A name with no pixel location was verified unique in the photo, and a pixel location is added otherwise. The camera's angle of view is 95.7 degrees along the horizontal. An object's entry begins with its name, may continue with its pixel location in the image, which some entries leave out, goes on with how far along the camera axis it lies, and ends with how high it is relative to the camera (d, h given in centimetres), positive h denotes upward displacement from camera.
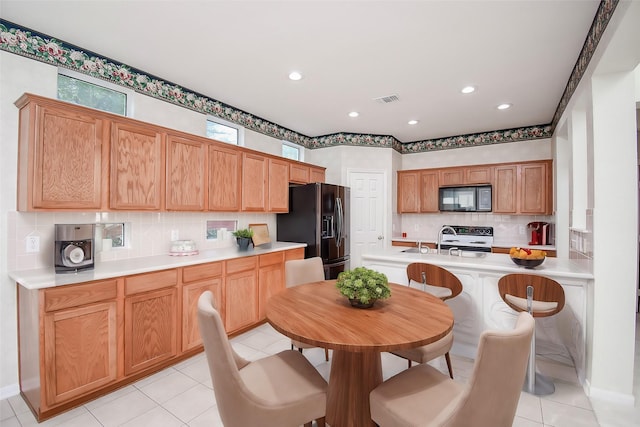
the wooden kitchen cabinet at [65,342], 184 -87
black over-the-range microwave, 462 +26
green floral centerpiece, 163 -42
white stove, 459 -41
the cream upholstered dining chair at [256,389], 123 -85
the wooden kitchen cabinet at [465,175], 462 +64
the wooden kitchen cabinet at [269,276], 341 -76
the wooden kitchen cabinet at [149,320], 223 -86
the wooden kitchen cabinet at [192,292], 261 -73
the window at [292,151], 484 +110
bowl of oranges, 239 -36
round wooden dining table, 128 -55
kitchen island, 228 -81
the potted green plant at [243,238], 340 -28
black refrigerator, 399 -13
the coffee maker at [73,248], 207 -25
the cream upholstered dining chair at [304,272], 252 -52
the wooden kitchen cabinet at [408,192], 520 +41
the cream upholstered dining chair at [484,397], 103 -69
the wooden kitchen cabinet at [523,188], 421 +39
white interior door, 497 +7
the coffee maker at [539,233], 430 -28
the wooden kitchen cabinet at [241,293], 303 -87
